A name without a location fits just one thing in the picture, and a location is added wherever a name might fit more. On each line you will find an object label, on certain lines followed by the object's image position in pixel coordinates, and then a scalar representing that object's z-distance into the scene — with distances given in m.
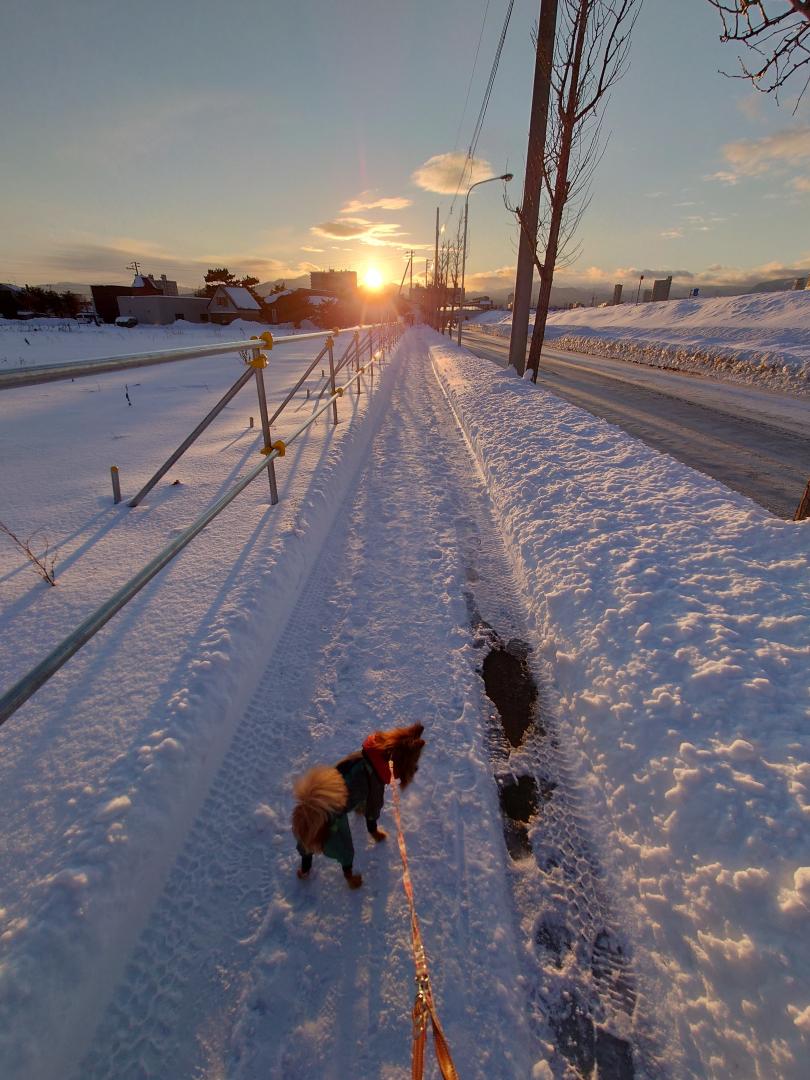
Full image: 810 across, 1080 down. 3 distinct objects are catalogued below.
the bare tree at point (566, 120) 9.45
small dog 1.53
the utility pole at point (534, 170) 10.11
